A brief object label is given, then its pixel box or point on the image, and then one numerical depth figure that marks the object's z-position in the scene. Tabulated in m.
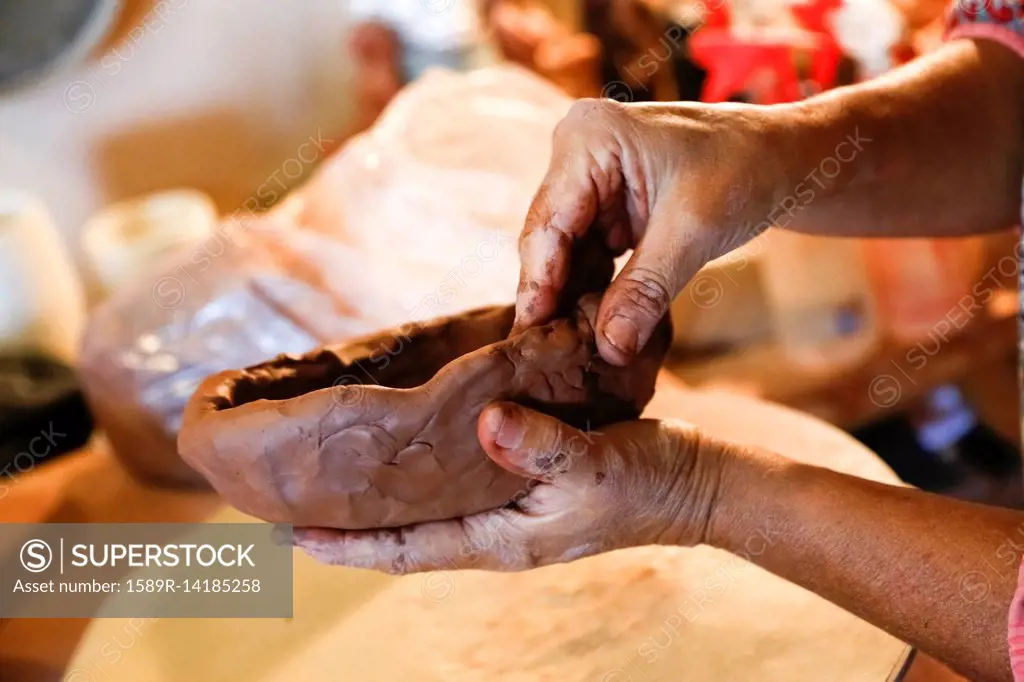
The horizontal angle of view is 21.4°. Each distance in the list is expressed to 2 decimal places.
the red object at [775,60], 1.43
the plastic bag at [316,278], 1.32
